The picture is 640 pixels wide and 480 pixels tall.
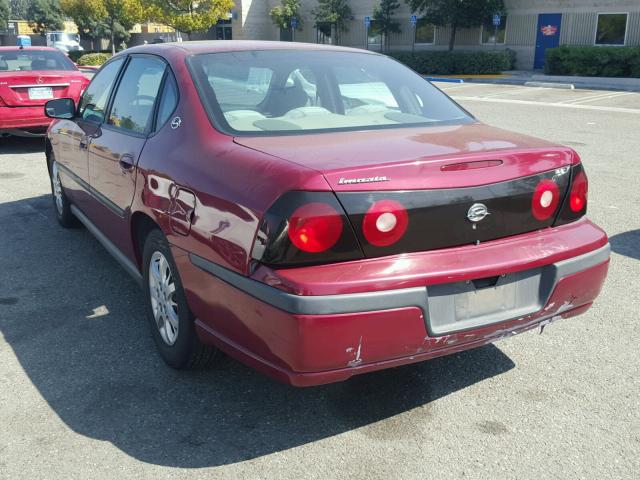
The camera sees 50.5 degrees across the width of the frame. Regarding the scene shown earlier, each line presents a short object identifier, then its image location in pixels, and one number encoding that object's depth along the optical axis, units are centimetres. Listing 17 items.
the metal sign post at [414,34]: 3282
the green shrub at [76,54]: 4264
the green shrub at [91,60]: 3717
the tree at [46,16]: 6669
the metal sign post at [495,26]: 2891
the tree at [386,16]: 3456
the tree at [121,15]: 3788
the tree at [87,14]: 4494
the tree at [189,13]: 3744
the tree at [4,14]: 6638
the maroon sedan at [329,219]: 251
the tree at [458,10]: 2980
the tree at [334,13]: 3709
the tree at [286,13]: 3953
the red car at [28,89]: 962
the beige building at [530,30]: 2789
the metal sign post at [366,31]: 3536
